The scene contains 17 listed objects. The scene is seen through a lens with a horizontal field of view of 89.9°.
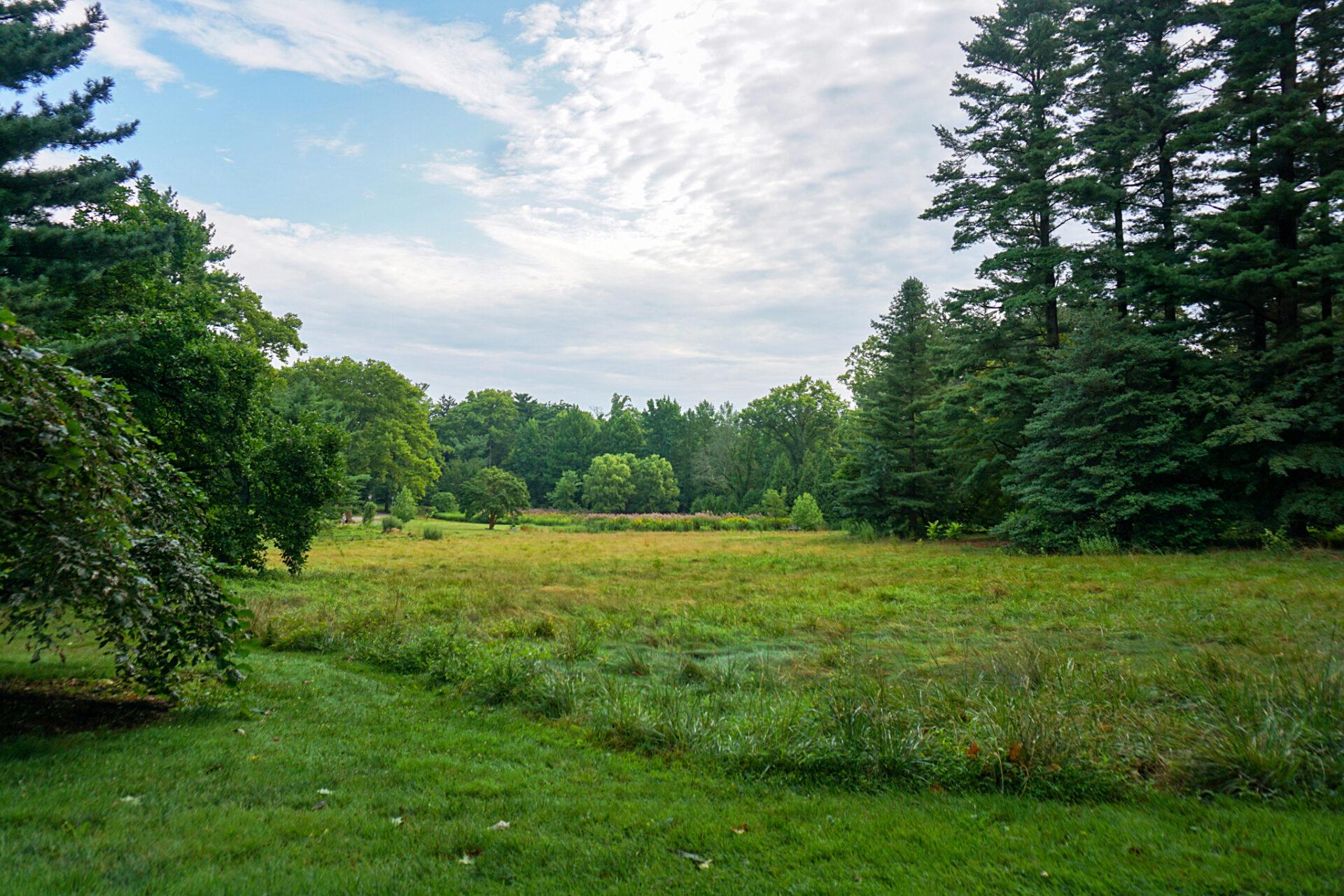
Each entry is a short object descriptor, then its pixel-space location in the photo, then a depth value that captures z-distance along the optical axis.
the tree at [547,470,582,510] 65.88
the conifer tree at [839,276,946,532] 29.48
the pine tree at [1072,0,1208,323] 19.12
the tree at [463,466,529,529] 47.03
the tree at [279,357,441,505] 42.59
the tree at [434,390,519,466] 80.88
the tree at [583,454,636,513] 63.50
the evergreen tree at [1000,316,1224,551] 17.95
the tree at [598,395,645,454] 80.56
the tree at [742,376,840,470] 65.19
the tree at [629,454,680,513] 67.25
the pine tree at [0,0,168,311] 10.72
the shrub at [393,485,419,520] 42.09
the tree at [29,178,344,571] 12.49
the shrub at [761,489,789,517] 51.62
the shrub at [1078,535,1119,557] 18.08
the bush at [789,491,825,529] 44.28
